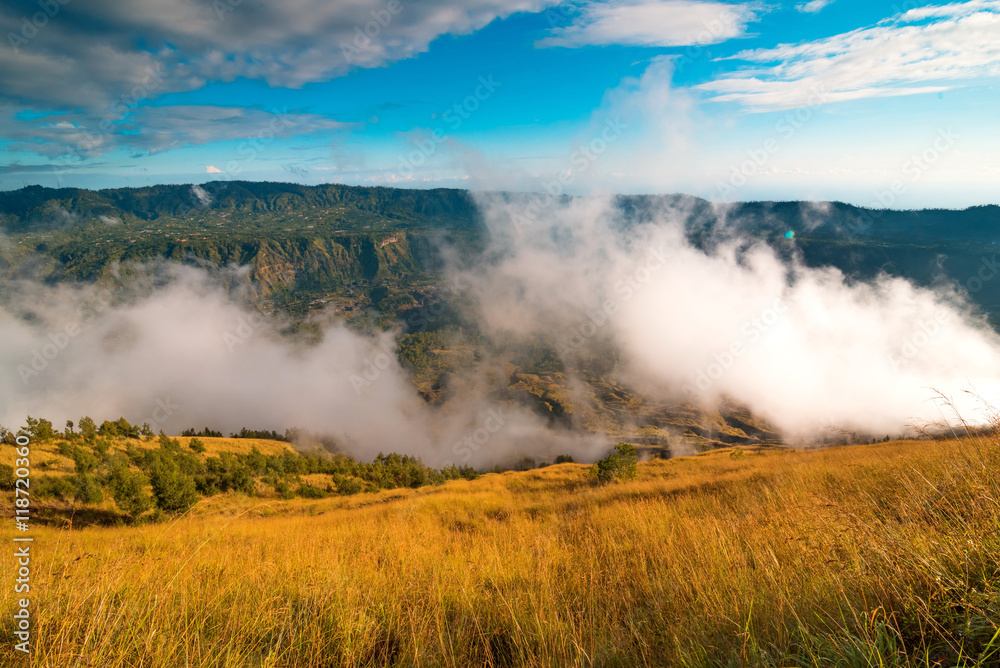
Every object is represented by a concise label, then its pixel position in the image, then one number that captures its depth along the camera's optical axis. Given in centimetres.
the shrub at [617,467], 2278
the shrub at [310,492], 3959
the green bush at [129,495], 2252
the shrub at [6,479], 2388
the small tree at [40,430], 3941
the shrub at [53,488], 2323
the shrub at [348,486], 4547
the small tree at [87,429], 4614
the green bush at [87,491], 2373
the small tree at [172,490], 2388
